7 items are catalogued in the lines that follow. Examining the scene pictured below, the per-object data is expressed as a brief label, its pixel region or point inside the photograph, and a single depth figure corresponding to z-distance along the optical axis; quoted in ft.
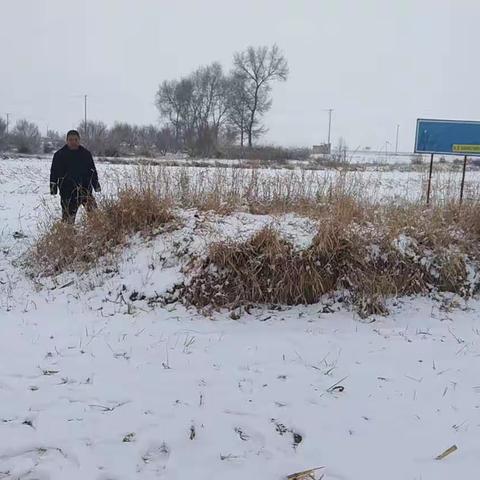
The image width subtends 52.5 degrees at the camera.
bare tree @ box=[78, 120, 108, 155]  106.63
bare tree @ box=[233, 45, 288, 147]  186.91
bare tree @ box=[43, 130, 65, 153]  140.34
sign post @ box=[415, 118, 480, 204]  25.01
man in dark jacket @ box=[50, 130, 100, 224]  22.16
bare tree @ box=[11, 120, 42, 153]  133.02
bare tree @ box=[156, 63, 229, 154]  200.23
